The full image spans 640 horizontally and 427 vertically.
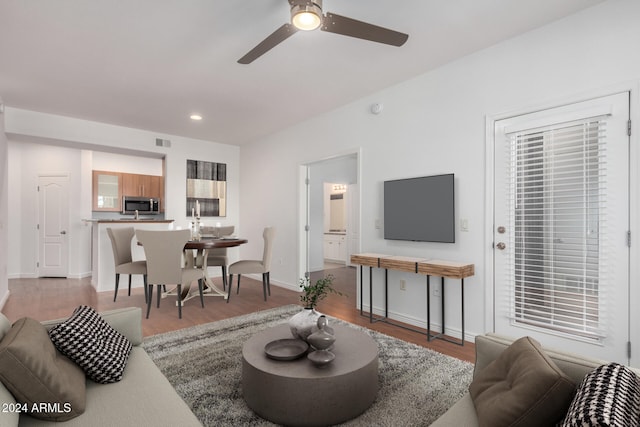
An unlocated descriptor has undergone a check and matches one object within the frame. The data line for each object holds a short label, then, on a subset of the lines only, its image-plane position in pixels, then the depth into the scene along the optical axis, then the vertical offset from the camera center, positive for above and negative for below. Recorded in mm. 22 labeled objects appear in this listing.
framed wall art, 6566 +545
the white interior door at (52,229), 6738 -300
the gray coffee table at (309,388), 1805 -966
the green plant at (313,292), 2273 -530
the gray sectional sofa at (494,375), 1192 -626
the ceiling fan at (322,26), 2070 +1239
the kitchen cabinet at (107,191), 7070 +501
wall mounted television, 3439 +57
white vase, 2184 -719
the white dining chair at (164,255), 3857 -475
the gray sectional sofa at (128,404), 1223 -780
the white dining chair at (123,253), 4539 -568
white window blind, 2557 -105
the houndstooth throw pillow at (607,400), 878 -522
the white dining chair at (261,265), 4848 -745
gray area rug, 1970 -1184
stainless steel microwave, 7277 +202
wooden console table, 3105 -536
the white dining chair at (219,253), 5488 -653
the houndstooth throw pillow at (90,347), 1522 -629
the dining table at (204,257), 4225 -658
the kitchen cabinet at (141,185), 7363 +658
